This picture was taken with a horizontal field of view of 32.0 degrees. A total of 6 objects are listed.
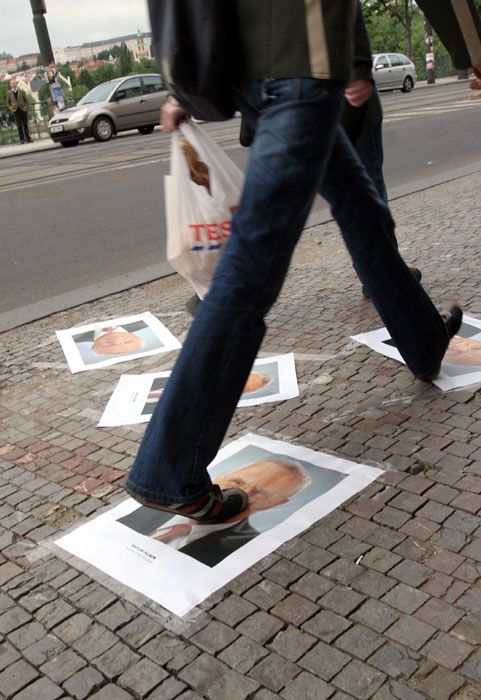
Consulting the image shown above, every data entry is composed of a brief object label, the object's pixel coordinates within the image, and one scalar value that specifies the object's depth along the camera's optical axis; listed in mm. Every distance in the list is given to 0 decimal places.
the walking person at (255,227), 2000
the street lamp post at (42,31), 22984
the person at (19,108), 25547
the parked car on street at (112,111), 20766
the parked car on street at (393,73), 32094
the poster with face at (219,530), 2078
